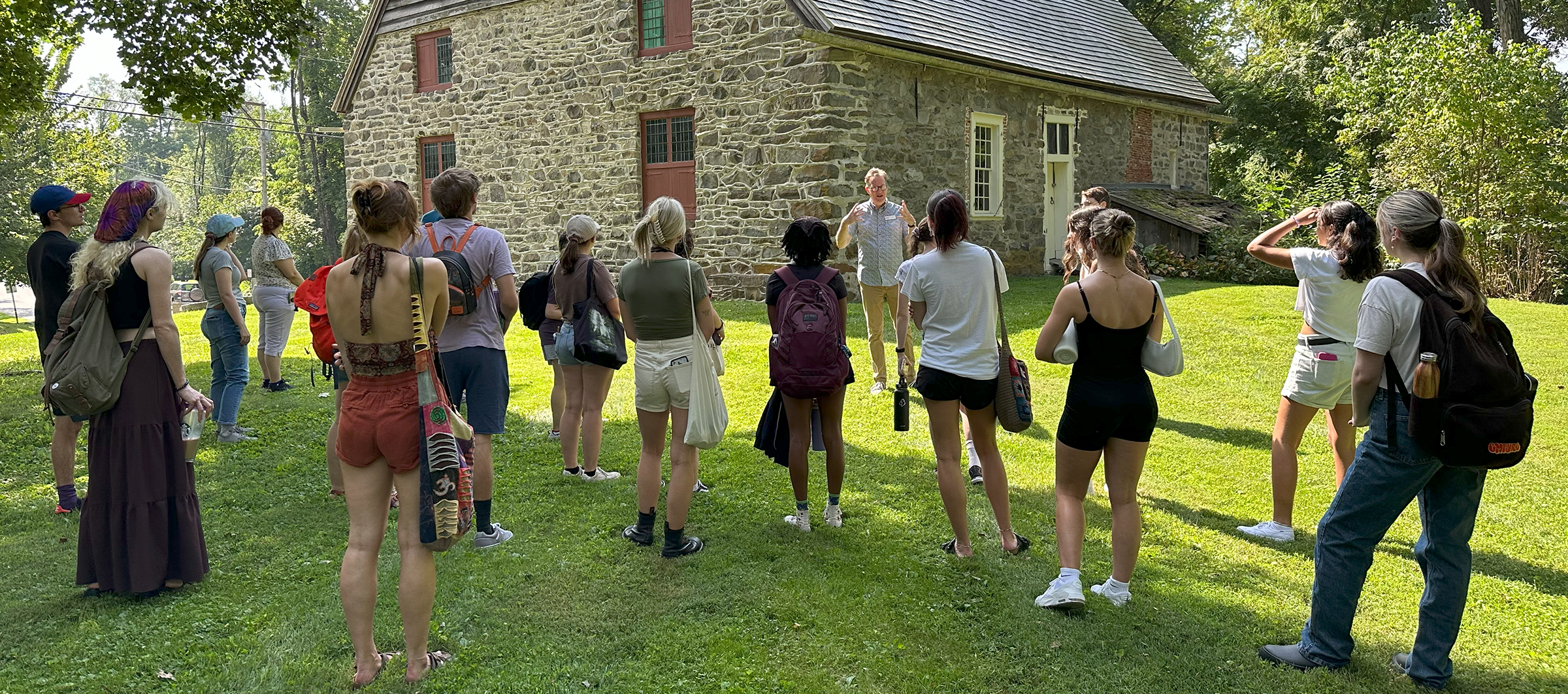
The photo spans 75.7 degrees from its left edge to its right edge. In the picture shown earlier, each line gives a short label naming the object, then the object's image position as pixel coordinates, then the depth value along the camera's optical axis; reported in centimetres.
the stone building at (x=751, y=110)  1521
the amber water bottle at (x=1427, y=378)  339
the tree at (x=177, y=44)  975
